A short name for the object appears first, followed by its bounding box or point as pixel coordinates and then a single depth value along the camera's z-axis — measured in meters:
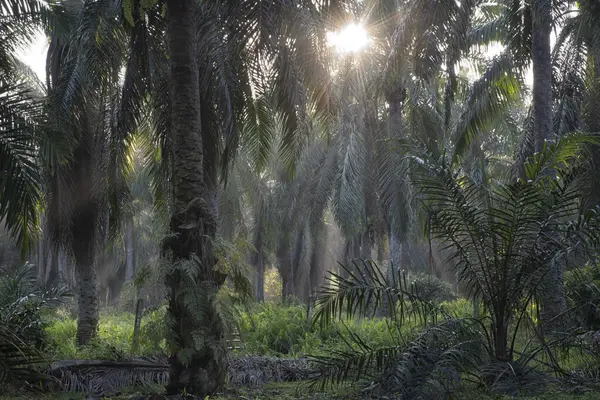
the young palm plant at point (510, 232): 8.55
